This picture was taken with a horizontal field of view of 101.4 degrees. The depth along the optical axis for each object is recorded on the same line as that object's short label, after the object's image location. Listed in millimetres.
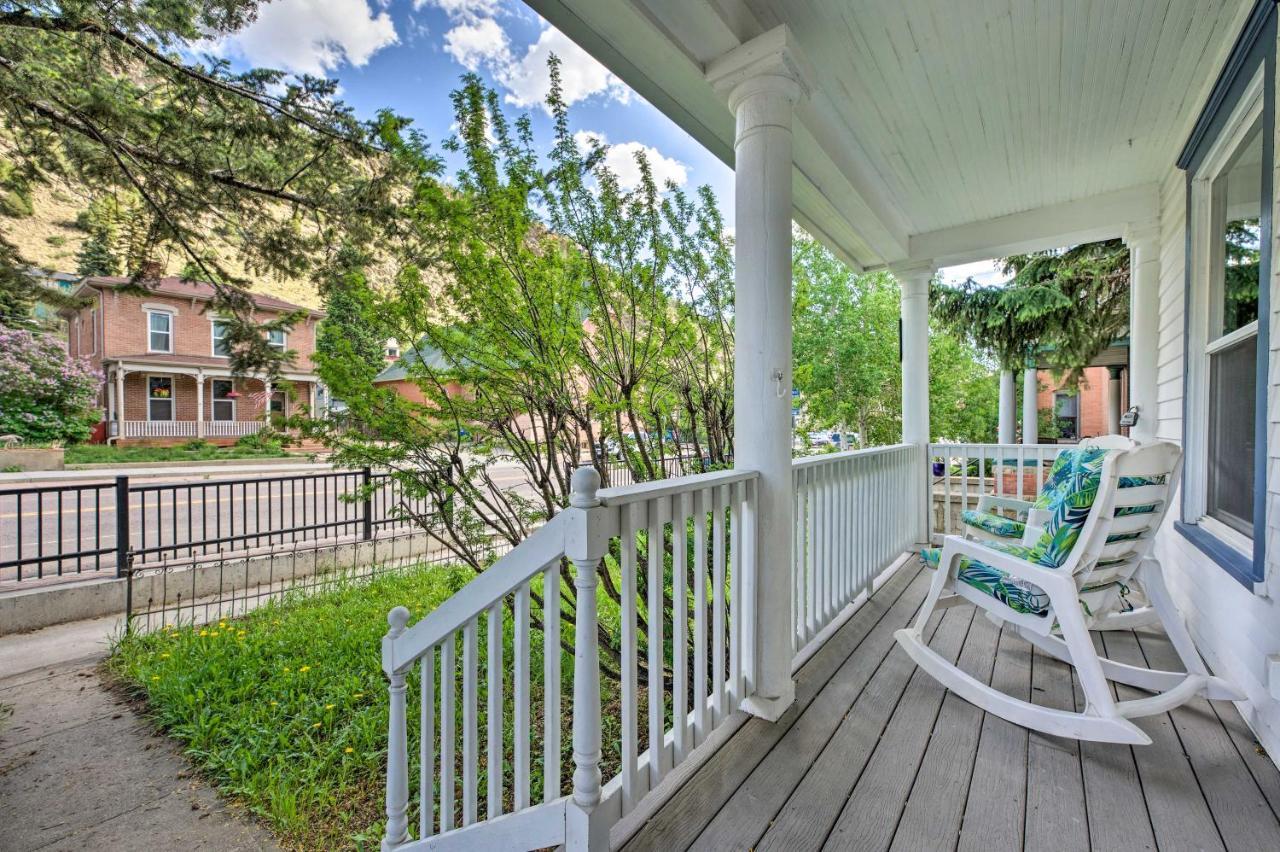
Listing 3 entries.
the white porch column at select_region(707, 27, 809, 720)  1847
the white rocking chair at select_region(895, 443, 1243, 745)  1666
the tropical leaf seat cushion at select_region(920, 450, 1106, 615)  1804
